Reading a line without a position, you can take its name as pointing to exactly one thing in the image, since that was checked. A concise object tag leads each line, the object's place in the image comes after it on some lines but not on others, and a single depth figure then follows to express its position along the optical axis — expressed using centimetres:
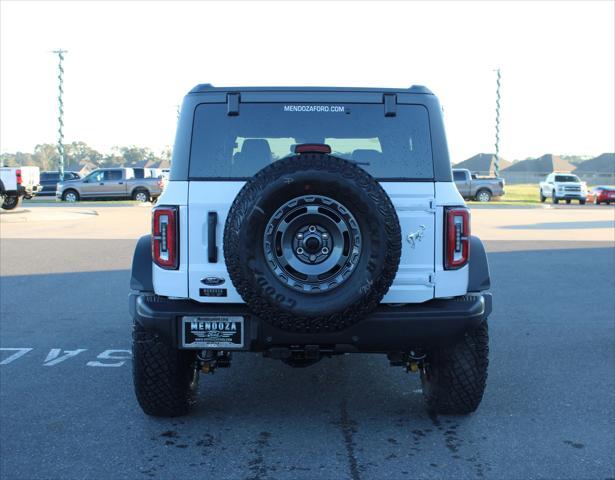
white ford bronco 384
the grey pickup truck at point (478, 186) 4012
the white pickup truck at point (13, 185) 2523
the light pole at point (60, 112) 4525
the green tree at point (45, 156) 16438
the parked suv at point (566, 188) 4181
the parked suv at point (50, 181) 4691
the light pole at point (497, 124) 4577
